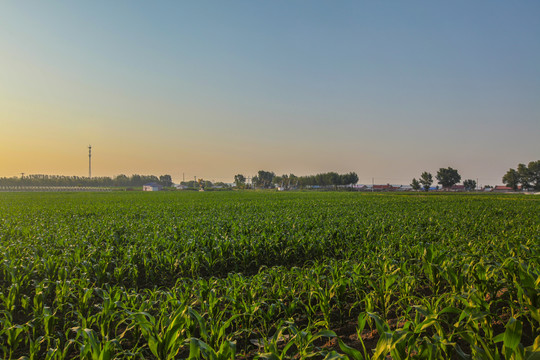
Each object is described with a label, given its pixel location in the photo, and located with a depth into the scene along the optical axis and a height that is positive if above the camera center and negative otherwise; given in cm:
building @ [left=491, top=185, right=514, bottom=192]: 16794 -153
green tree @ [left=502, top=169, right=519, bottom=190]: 13975 +287
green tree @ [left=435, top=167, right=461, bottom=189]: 15975 +436
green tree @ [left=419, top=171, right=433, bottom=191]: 16362 +345
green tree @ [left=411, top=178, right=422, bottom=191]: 15425 +26
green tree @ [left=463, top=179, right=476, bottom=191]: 18444 +83
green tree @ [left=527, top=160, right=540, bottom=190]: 13639 +545
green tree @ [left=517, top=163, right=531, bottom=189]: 13812 +455
